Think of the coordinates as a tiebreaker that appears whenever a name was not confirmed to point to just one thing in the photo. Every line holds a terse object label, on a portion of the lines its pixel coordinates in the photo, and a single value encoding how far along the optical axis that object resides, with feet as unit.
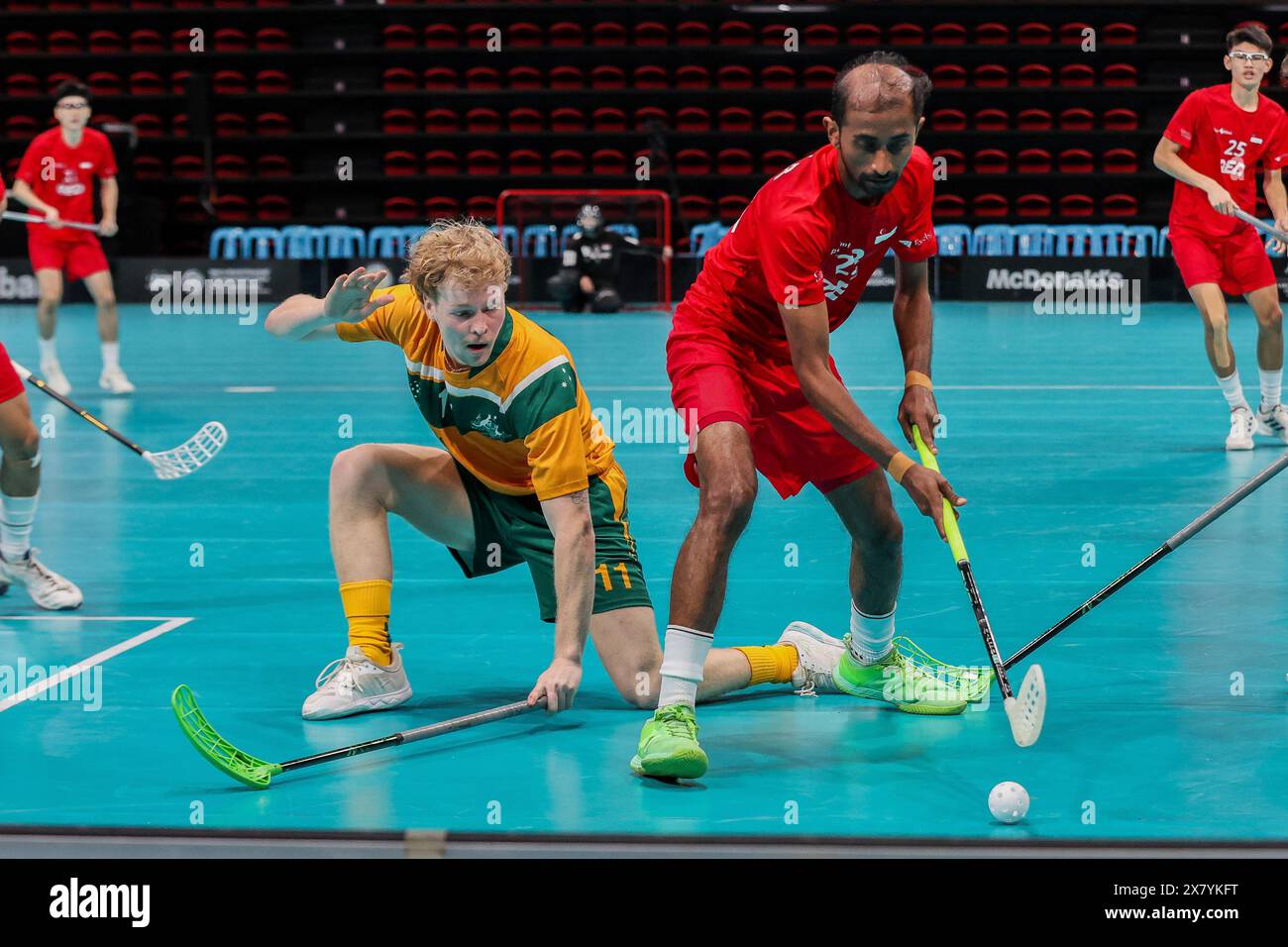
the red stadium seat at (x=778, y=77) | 70.01
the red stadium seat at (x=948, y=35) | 69.51
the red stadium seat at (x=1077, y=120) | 69.10
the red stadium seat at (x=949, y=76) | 69.21
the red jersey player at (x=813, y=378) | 11.30
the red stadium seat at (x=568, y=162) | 69.62
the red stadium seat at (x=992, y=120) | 69.41
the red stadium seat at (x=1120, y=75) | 68.68
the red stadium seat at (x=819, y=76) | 70.03
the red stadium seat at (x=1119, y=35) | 69.36
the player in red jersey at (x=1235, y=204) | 26.18
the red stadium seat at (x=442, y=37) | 71.36
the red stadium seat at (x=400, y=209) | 70.33
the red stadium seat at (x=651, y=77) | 70.64
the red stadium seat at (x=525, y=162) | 69.97
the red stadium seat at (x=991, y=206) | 68.59
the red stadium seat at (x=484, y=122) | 71.05
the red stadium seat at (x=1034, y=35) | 69.62
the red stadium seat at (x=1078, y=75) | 68.80
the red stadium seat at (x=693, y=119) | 70.18
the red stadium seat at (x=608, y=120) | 70.08
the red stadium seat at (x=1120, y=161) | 68.49
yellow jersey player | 11.71
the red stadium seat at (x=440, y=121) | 71.31
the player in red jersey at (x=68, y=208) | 35.27
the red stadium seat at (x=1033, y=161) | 69.21
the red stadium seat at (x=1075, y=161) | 68.85
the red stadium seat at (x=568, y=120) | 70.49
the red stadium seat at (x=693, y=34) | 70.79
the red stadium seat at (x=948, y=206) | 68.03
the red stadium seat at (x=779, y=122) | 69.72
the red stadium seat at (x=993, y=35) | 69.92
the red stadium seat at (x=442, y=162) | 70.85
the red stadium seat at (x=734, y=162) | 69.87
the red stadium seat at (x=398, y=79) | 71.41
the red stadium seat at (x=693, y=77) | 70.23
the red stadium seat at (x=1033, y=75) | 69.21
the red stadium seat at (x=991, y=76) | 69.46
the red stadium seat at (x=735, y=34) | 70.79
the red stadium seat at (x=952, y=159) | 69.26
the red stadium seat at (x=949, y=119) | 69.05
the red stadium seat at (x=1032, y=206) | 68.01
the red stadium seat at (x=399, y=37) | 71.56
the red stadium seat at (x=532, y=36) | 71.05
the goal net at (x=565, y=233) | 62.44
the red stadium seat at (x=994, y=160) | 69.05
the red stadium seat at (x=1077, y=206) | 67.92
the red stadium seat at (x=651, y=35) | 70.95
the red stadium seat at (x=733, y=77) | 70.49
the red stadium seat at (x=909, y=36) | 69.41
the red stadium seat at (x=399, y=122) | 71.36
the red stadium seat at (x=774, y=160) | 70.03
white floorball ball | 10.04
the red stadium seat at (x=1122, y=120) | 68.74
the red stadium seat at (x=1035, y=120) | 69.31
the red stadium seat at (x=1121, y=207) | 67.92
